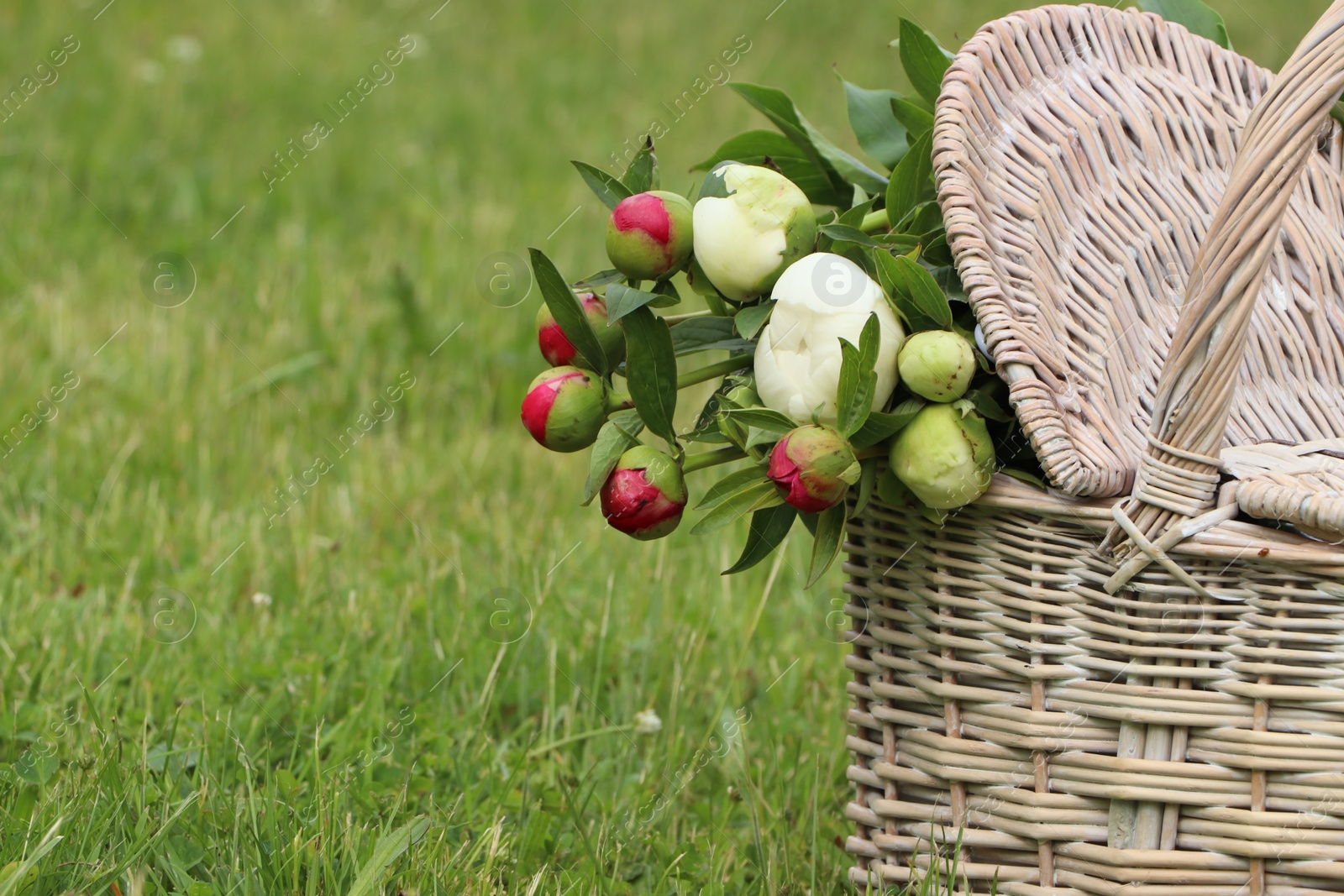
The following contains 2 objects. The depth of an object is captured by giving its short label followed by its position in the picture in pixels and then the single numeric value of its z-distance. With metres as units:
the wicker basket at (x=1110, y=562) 2.49
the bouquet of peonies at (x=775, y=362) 2.51
